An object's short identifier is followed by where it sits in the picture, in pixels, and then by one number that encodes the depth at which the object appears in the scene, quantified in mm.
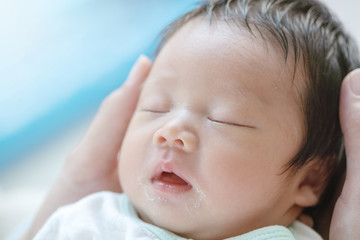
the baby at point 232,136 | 434
